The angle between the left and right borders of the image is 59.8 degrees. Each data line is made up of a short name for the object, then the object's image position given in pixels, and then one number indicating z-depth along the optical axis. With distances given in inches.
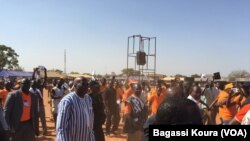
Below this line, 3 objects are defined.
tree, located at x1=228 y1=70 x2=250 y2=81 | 2215.9
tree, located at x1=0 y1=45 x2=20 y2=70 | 1658.4
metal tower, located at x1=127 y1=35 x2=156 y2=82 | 341.3
